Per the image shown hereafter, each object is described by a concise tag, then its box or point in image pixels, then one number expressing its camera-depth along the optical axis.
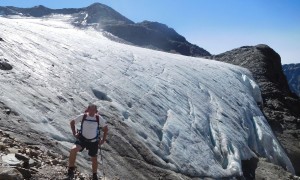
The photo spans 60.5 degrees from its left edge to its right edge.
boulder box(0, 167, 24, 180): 5.39
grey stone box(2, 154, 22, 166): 5.99
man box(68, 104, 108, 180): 6.95
